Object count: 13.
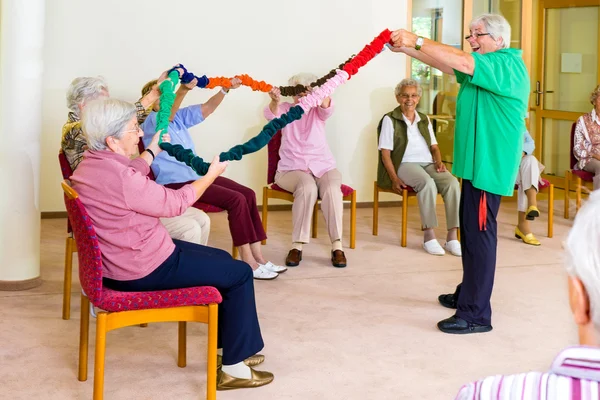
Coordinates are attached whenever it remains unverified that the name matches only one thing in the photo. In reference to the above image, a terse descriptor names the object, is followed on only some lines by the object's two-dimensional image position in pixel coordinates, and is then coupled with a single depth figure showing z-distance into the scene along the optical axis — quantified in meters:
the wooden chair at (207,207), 5.06
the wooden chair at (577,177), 6.66
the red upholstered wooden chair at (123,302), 2.92
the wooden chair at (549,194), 6.35
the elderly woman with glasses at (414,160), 6.02
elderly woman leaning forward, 2.98
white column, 4.51
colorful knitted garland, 3.60
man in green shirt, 3.85
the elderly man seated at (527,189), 6.23
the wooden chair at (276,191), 5.82
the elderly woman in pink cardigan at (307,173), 5.55
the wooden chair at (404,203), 6.04
